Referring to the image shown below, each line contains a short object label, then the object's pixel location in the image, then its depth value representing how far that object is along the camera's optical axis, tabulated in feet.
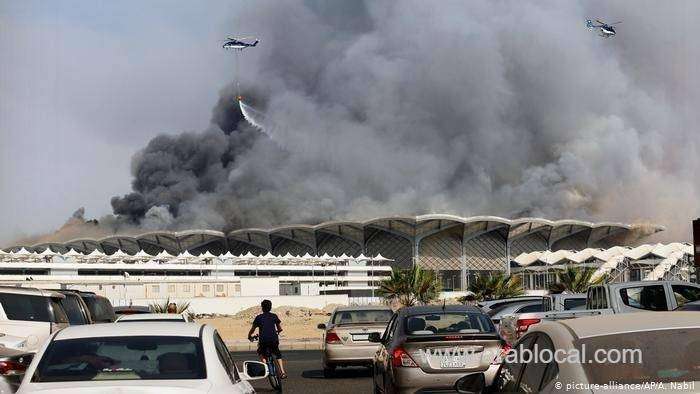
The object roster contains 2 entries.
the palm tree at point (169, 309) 140.87
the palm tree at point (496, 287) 176.04
